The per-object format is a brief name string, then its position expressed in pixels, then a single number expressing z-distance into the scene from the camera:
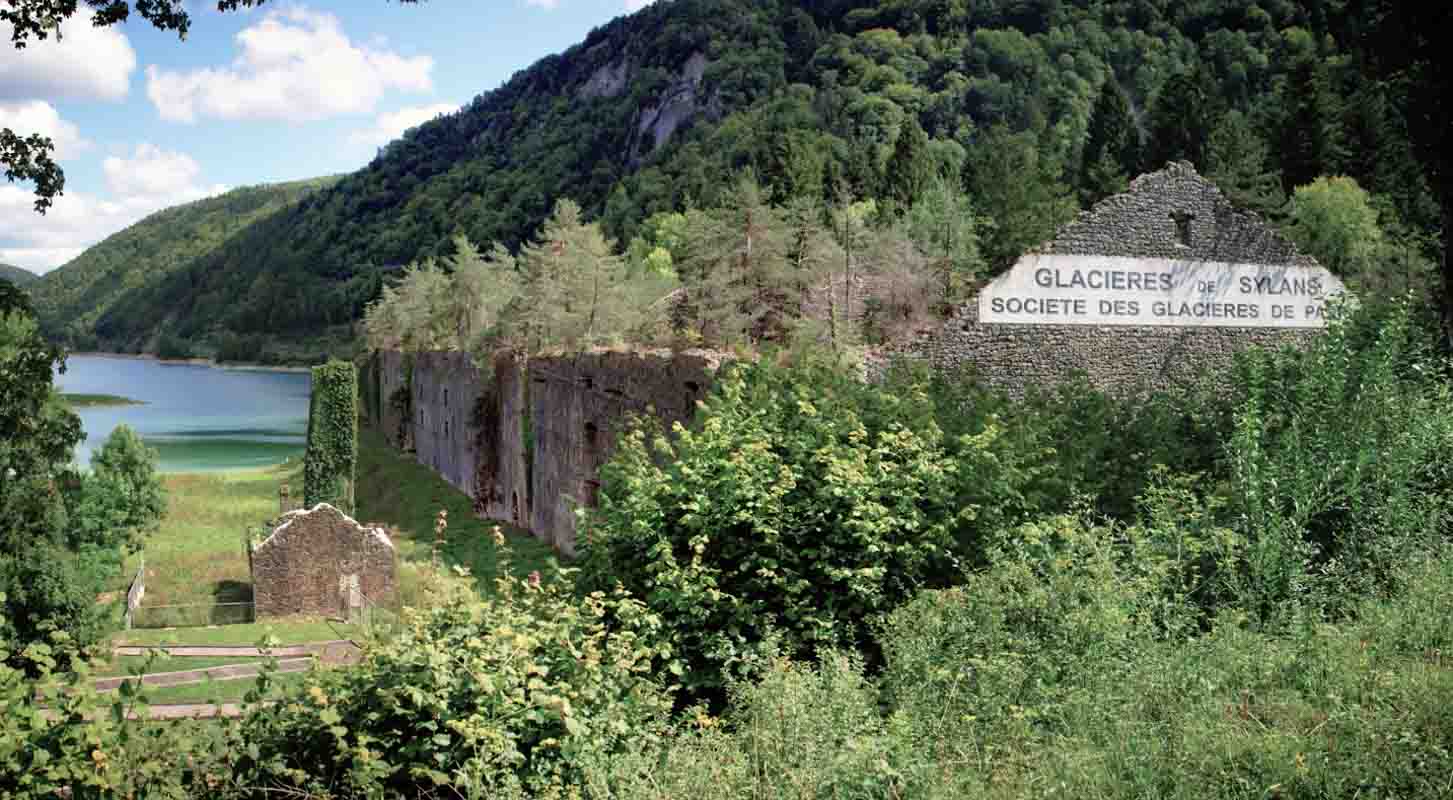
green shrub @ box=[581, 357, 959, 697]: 7.03
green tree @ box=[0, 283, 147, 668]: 9.17
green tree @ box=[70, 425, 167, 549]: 34.50
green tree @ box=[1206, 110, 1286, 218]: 37.50
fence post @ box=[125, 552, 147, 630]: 24.53
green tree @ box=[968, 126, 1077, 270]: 40.78
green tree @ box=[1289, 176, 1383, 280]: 29.09
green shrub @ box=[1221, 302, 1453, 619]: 7.00
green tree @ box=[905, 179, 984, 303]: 18.80
